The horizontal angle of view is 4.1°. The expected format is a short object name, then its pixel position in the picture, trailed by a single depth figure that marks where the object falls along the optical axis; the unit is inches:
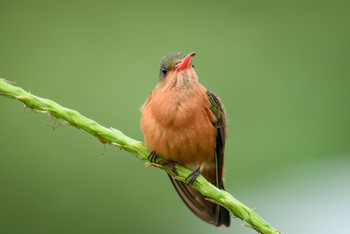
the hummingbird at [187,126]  86.9
